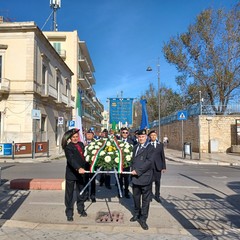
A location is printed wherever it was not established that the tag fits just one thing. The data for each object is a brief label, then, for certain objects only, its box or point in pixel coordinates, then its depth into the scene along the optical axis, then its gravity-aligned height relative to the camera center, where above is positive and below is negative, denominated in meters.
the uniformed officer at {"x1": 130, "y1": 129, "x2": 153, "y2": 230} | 5.64 -0.64
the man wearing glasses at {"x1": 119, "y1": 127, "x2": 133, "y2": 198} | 8.13 -0.99
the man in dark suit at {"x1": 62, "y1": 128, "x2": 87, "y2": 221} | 6.02 -0.58
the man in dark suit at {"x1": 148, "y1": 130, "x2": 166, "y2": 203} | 7.82 -0.58
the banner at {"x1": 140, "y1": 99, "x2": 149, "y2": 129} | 11.88 +0.73
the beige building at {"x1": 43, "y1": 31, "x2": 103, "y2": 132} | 51.81 +14.67
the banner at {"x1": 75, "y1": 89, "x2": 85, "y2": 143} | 9.34 +0.61
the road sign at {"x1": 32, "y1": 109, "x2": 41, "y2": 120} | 21.48 +1.75
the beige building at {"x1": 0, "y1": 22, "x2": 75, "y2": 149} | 26.43 +4.98
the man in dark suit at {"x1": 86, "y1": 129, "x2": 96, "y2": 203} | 7.57 -1.26
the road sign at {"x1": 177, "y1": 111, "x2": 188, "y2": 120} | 21.23 +1.60
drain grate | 5.96 -1.55
